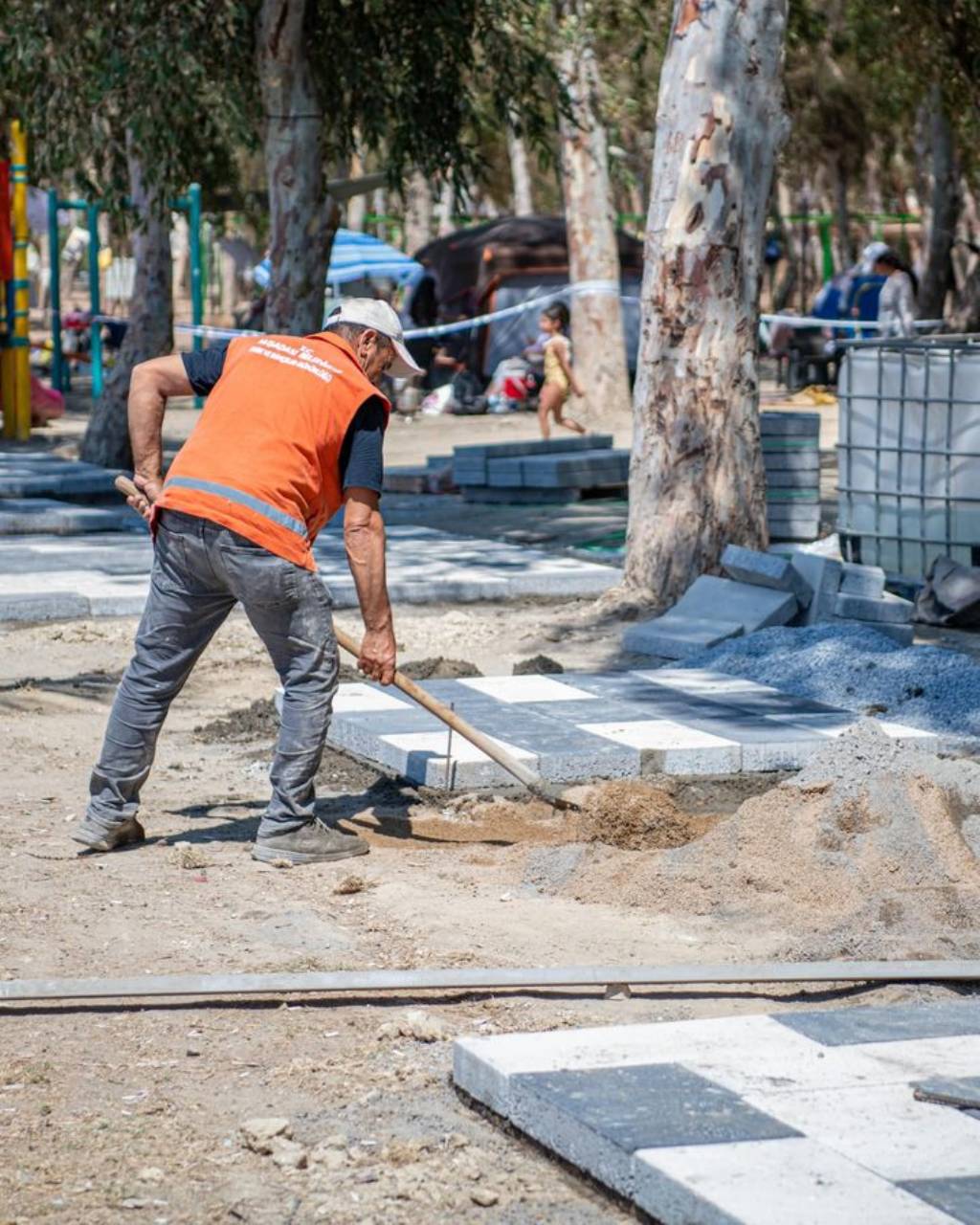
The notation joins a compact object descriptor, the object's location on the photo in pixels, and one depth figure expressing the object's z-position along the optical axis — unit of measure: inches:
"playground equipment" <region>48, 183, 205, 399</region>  914.1
